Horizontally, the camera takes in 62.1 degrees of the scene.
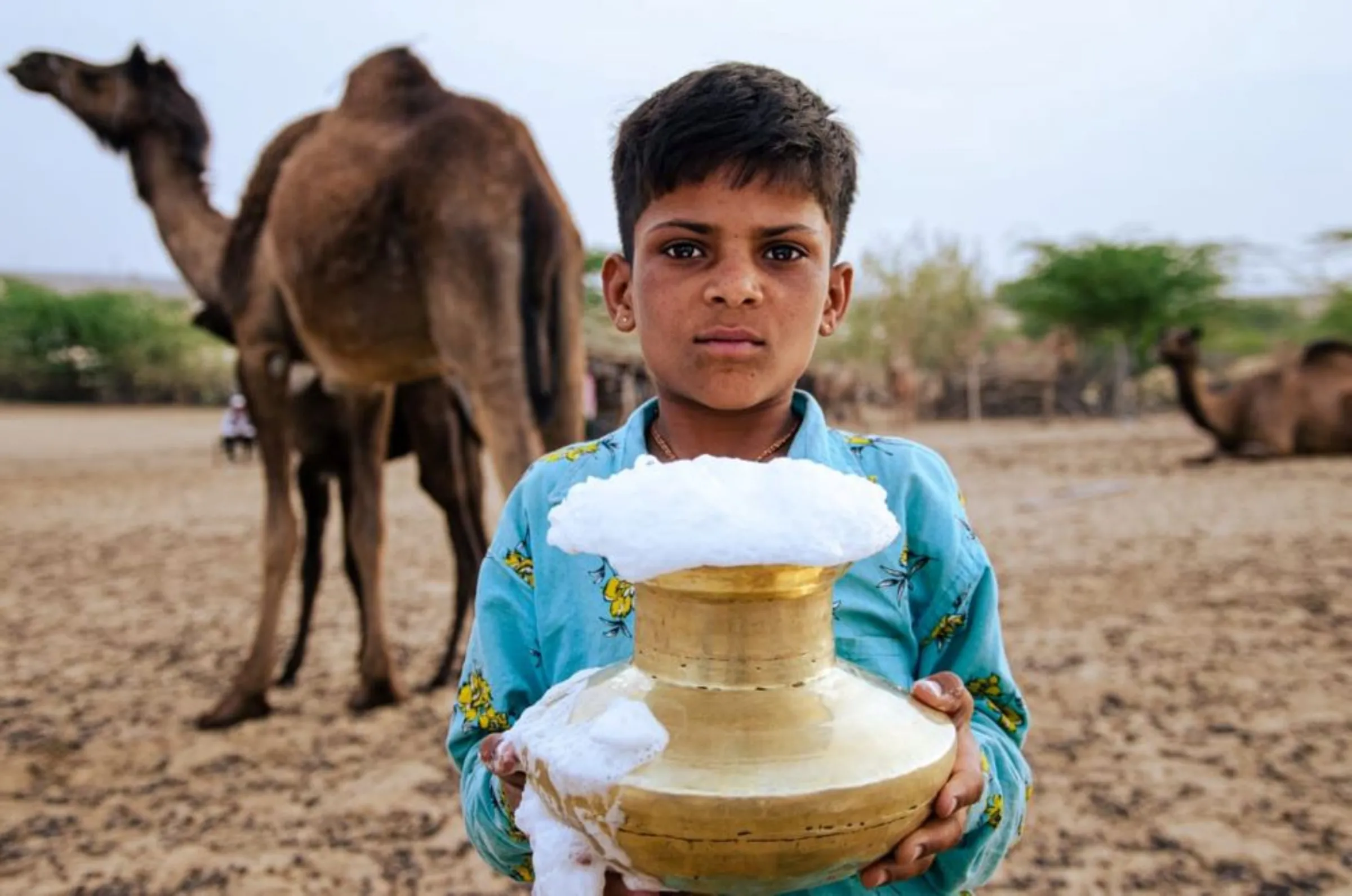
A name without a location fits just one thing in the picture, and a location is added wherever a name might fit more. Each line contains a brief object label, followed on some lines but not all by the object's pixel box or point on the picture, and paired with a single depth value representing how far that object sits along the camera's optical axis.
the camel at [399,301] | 3.42
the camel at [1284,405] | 11.70
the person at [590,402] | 11.19
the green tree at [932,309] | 28.95
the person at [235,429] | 14.62
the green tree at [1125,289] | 22.69
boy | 1.06
